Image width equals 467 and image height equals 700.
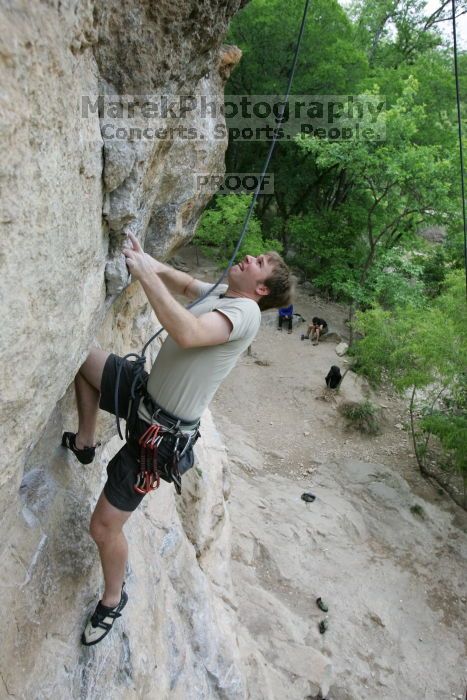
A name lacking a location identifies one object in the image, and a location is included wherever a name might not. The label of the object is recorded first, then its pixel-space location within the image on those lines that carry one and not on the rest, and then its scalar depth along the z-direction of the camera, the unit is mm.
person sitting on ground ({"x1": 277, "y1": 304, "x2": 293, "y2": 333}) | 15606
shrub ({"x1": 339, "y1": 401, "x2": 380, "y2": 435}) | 12109
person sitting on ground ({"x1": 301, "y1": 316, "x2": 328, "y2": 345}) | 15438
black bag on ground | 12594
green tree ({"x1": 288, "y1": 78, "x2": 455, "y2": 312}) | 12492
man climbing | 2719
